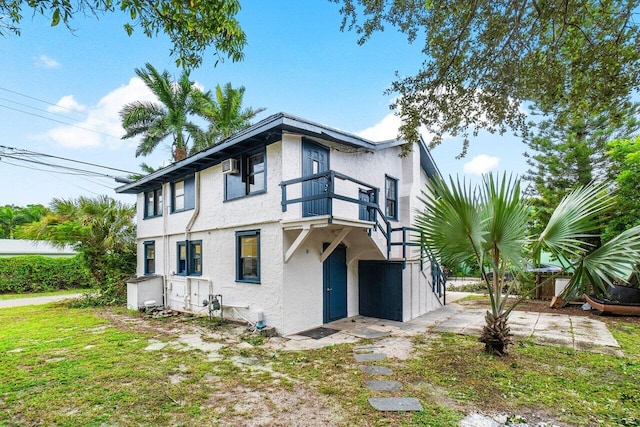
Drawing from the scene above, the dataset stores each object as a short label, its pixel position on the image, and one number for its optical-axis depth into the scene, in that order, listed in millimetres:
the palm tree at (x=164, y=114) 20109
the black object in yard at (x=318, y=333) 7539
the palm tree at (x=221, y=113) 21567
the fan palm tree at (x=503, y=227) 4777
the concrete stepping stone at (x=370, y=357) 5887
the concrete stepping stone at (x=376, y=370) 5262
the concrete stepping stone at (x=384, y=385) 4648
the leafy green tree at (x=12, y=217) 34469
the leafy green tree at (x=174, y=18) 3365
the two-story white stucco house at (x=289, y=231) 7723
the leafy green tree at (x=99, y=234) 12891
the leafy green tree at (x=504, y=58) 4793
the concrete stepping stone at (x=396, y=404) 4031
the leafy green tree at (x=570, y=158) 13953
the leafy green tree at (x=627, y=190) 9930
